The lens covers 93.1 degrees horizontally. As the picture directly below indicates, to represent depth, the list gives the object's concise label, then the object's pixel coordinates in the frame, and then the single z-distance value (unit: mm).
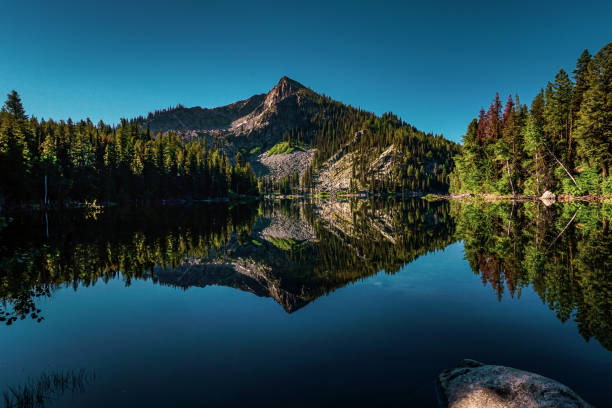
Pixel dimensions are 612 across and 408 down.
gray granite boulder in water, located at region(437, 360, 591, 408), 4762
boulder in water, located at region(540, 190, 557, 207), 54238
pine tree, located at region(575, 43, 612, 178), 44125
